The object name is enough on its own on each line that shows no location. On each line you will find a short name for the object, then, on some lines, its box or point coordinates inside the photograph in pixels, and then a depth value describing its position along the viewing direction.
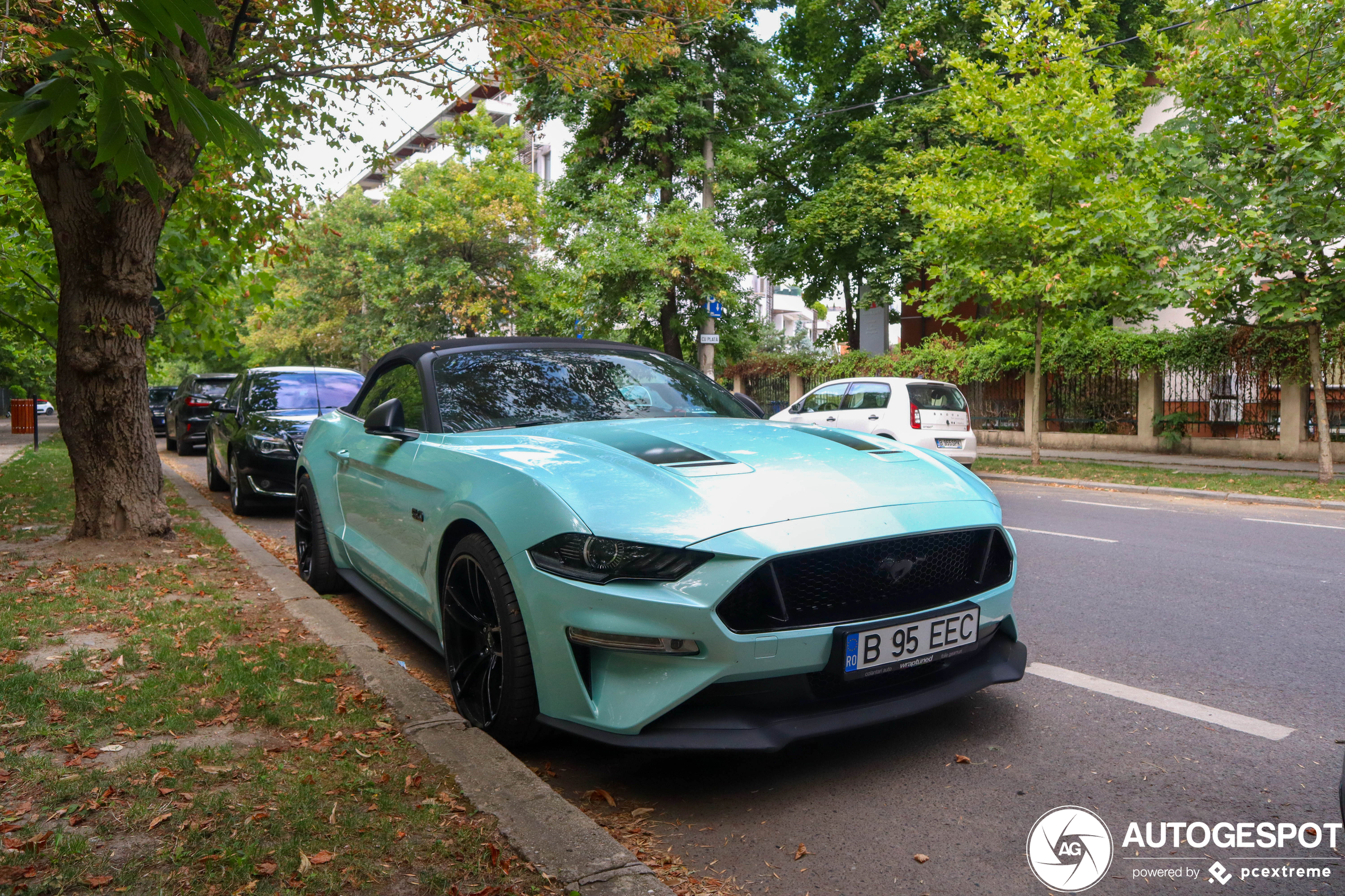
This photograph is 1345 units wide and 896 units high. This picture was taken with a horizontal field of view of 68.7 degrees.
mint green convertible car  2.98
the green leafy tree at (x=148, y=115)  2.65
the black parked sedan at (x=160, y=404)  29.31
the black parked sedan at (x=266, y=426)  10.27
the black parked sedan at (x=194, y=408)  20.83
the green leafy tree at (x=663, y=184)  23.84
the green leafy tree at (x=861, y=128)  25.28
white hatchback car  15.42
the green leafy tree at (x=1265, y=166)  13.28
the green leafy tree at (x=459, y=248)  32.97
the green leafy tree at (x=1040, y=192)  16.36
